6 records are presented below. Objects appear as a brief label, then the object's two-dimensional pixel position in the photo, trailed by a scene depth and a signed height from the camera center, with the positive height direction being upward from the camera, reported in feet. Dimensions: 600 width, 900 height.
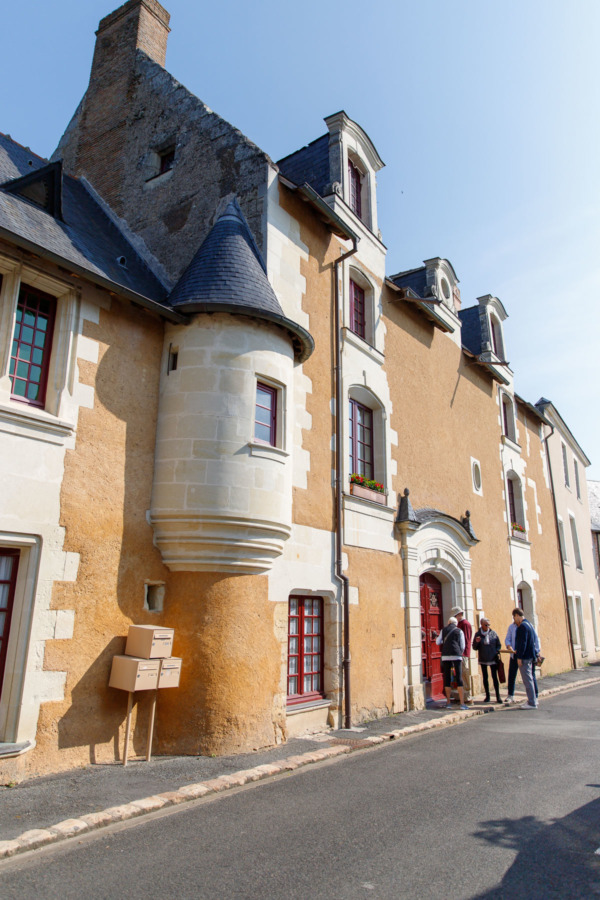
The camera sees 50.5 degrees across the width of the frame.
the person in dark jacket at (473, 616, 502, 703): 37.91 -0.50
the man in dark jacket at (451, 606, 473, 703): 38.70 +0.42
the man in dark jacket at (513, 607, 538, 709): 35.70 -0.61
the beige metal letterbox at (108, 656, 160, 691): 20.51 -1.17
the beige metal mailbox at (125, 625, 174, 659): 21.09 -0.18
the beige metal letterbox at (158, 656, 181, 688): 21.43 -1.16
